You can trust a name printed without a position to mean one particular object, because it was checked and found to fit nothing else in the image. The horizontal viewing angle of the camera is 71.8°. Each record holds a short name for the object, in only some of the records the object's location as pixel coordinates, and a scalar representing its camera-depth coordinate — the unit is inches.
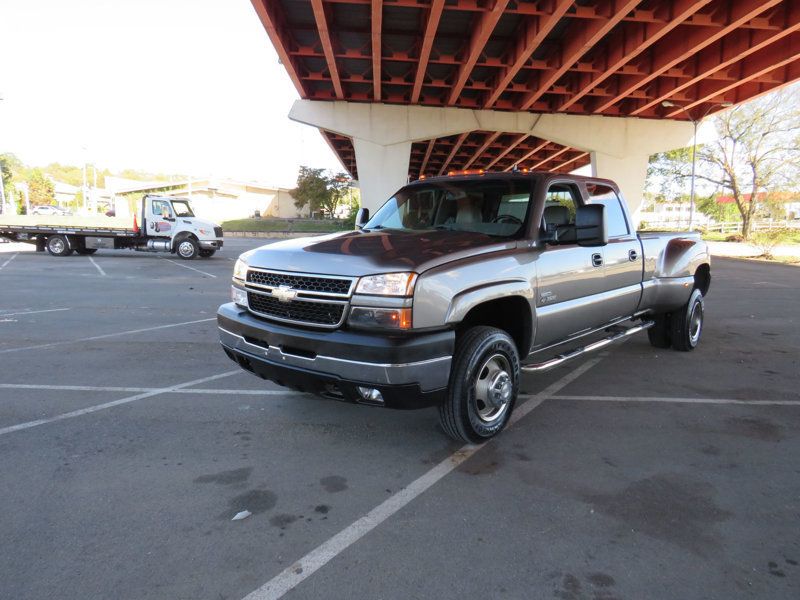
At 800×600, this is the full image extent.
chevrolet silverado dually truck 132.5
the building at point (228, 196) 2490.2
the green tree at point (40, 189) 3378.4
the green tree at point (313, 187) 2181.3
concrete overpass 550.0
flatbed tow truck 836.0
